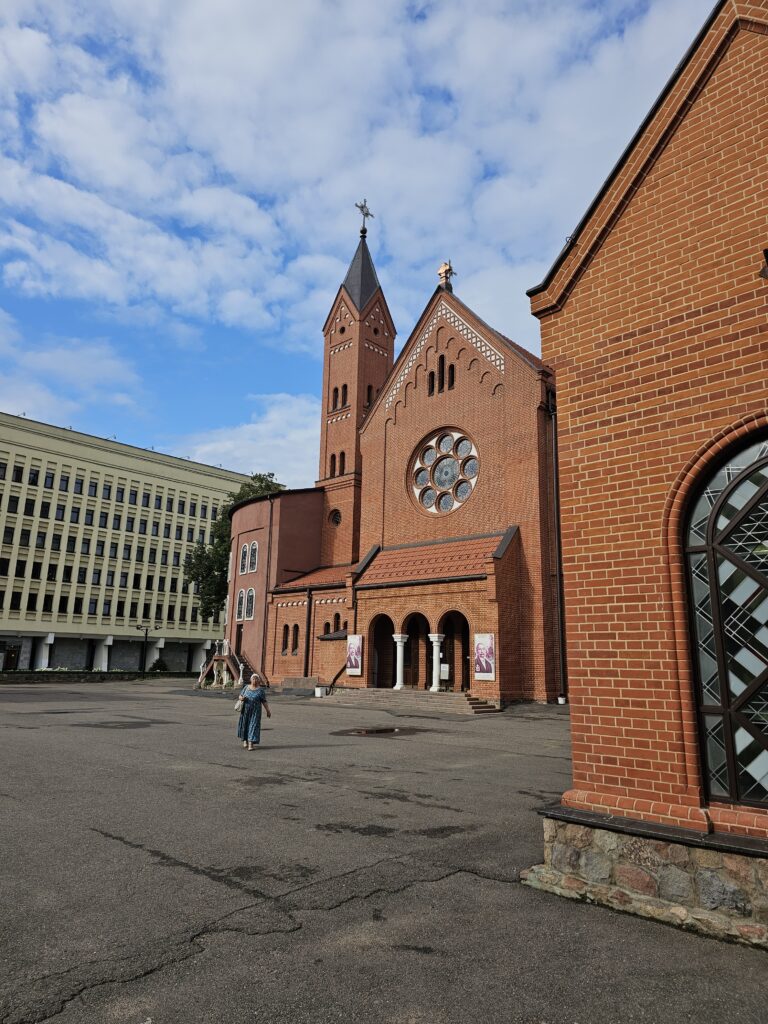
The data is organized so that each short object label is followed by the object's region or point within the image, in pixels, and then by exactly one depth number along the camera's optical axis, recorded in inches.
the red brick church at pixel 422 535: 1000.2
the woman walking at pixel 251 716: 475.5
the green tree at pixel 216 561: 1861.5
